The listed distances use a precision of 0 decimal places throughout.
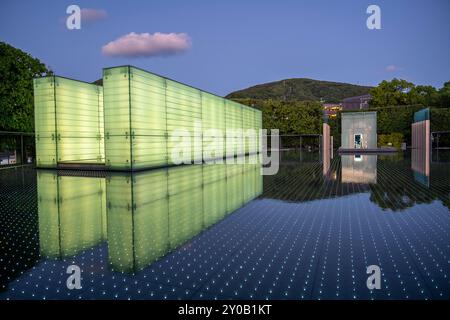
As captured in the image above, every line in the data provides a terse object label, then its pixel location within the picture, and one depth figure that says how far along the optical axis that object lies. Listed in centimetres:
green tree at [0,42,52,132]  2191
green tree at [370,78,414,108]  5072
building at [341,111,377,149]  3222
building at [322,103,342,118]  4137
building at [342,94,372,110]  7915
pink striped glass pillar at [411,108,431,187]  1406
